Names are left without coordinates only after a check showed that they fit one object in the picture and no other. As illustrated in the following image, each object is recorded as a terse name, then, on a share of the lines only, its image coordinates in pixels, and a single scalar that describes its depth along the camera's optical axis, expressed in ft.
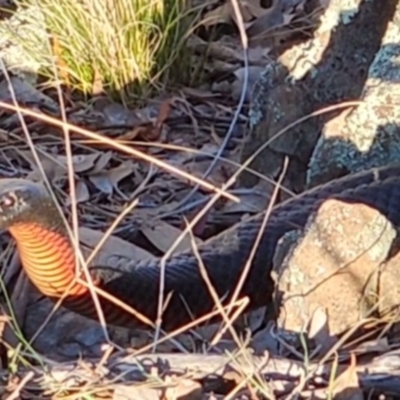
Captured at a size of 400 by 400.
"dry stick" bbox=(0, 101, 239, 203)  9.33
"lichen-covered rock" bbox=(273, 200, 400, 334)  10.35
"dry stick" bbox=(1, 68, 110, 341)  9.57
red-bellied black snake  10.59
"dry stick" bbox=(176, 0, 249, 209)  14.40
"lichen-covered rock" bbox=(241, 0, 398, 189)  14.24
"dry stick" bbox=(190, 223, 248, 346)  9.22
